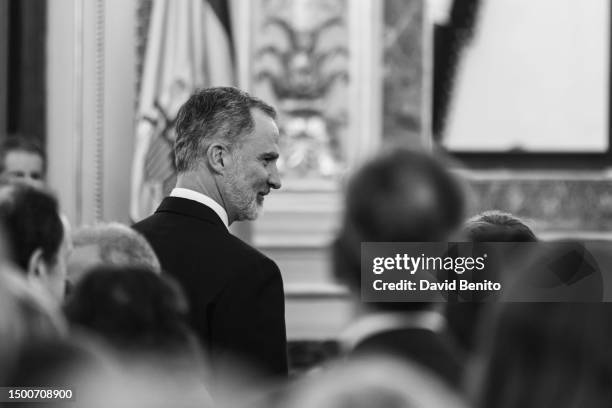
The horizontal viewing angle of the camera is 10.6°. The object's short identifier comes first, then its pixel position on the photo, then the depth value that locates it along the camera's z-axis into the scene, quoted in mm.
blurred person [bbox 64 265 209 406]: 5060
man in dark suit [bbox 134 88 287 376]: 5920
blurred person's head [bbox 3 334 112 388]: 4793
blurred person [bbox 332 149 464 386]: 5064
